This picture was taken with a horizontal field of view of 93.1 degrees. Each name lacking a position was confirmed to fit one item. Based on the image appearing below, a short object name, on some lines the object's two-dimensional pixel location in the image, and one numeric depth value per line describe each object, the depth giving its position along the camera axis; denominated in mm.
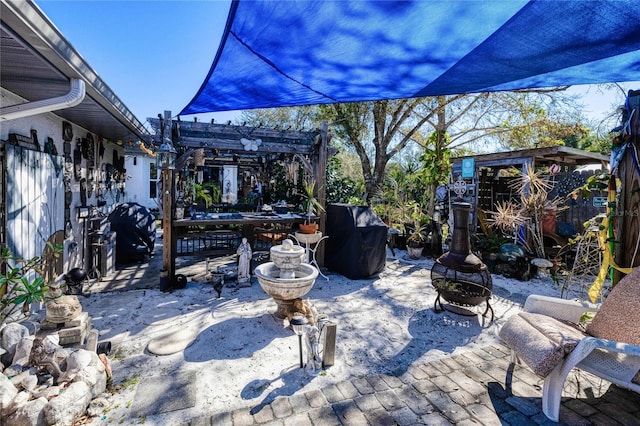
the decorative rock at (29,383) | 2080
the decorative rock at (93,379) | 2207
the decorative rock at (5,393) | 1840
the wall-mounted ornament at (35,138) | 3691
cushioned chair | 2055
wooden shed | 6723
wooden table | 5264
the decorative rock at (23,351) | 2291
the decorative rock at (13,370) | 2170
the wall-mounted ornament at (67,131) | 4551
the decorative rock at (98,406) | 2135
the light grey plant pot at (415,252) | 7266
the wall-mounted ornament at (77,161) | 4984
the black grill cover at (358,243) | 5621
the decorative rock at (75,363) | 2219
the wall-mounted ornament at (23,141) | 3234
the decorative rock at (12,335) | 2391
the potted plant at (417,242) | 7287
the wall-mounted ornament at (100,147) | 6223
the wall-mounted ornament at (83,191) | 5270
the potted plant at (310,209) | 5754
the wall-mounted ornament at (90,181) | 5574
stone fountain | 3550
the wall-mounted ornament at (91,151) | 5562
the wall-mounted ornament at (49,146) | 4032
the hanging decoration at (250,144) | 5642
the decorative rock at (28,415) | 1837
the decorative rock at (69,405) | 1908
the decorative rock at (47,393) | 2045
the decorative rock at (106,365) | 2488
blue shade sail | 1442
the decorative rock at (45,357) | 2262
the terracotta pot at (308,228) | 5734
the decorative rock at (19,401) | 1873
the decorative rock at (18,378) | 2108
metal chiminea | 3787
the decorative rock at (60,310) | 2602
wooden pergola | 4996
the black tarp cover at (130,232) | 6230
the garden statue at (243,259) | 5270
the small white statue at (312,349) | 2721
